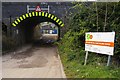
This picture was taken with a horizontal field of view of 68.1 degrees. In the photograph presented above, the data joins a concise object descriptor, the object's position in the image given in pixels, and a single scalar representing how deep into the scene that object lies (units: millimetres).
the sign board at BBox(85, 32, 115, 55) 3205
